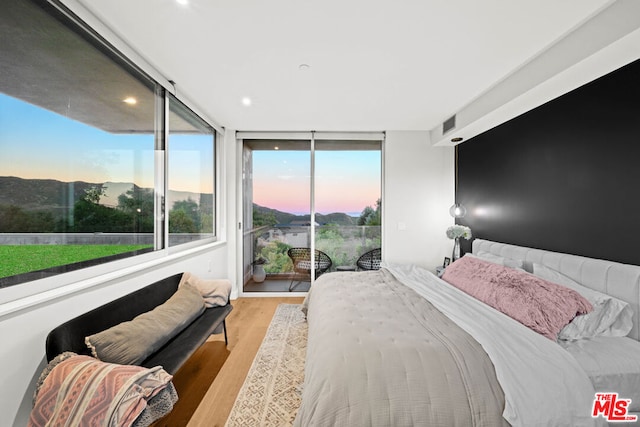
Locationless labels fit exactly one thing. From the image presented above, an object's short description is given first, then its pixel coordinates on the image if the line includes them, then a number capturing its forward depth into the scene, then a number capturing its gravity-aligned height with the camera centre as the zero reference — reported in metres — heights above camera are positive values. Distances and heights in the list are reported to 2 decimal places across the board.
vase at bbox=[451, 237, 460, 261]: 3.71 -0.52
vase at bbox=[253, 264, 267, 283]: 4.49 -1.07
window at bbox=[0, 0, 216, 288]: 1.37 +0.41
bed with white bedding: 1.25 -0.81
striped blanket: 1.20 -0.88
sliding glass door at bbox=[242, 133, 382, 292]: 4.39 +0.14
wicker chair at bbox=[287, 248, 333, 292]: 4.41 -0.84
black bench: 1.45 -0.76
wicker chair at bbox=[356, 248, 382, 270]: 4.42 -0.79
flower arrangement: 3.56 -0.25
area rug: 1.79 -1.40
